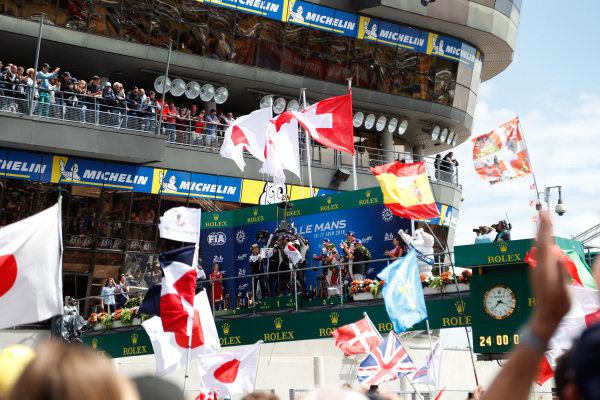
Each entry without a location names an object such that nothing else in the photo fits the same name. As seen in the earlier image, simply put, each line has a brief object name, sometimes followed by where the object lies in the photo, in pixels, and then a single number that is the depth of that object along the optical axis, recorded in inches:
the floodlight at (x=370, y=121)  1675.7
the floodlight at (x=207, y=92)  1502.2
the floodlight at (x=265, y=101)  1552.3
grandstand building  1280.8
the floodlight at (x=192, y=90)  1489.9
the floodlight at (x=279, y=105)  1563.7
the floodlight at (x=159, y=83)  1432.1
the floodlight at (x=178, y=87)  1477.6
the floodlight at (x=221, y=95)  1520.7
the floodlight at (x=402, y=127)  1731.1
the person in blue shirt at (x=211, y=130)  1410.3
